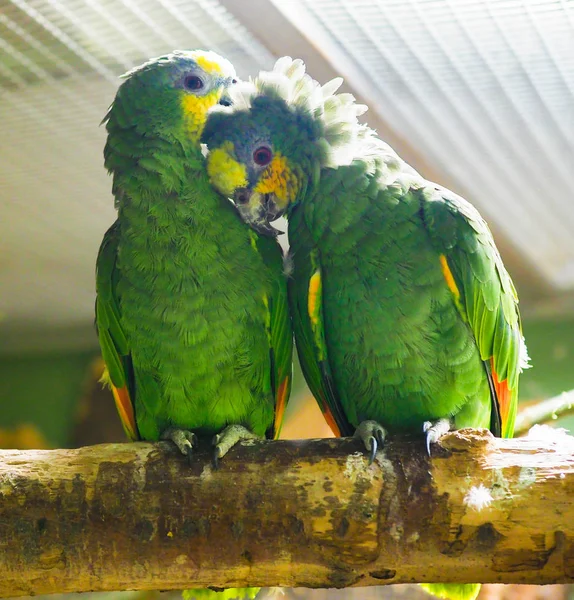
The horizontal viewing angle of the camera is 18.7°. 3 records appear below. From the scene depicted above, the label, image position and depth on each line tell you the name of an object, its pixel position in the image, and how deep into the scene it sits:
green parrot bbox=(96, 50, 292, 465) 0.99
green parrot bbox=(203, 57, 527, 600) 0.98
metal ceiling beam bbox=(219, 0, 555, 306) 1.06
